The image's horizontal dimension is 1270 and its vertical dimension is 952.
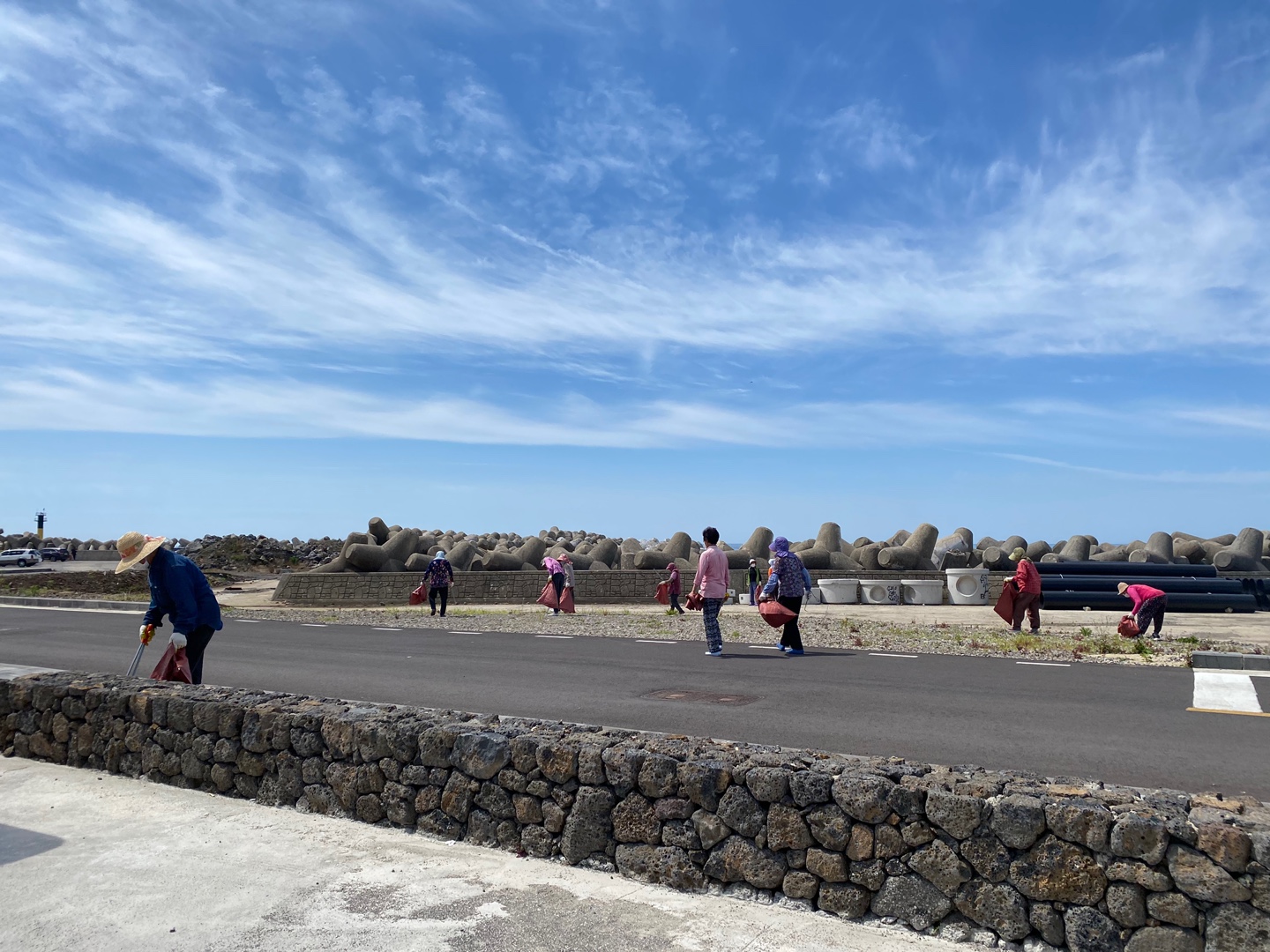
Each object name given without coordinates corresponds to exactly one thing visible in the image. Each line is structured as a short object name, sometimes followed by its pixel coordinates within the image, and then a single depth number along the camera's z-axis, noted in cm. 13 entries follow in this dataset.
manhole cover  1049
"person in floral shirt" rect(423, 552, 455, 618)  2380
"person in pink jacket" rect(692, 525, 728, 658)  1443
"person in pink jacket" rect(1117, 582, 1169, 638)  1644
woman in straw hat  857
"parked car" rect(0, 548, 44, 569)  6481
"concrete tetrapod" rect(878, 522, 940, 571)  2989
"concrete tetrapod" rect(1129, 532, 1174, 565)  3045
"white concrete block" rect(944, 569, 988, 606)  2692
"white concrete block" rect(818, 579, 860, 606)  2770
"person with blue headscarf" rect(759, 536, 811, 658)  1448
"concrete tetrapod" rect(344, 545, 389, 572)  3366
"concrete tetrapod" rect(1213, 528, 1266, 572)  2853
